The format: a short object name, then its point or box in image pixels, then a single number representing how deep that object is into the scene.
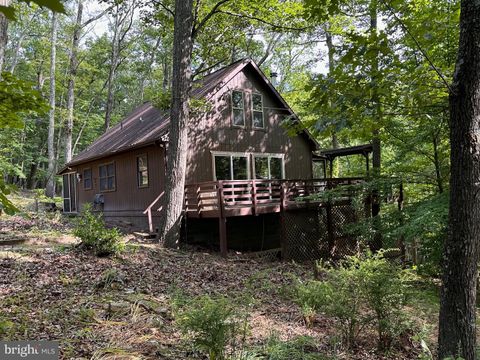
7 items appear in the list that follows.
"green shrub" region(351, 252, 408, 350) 4.38
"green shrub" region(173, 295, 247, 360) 3.37
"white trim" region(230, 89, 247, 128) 14.47
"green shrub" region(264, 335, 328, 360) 3.80
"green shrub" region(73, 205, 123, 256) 7.65
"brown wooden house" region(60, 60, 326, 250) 12.03
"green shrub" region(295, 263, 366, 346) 4.43
